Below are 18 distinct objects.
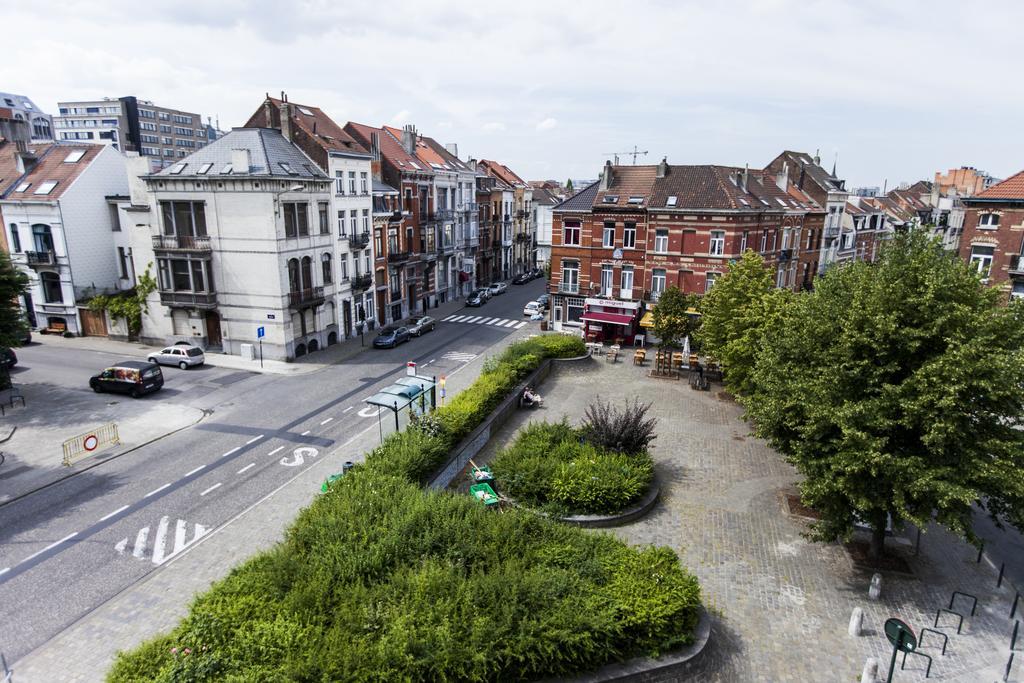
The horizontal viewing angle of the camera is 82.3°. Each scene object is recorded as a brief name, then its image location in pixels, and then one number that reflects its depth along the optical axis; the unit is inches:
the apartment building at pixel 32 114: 4118.4
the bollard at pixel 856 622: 500.4
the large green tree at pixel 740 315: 940.0
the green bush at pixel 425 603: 374.6
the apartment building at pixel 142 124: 4503.0
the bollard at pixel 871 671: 439.5
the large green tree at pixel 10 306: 997.8
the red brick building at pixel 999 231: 1238.9
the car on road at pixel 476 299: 2219.4
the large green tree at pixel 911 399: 483.2
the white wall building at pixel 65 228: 1471.5
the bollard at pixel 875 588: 548.4
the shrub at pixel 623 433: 775.1
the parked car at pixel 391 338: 1545.3
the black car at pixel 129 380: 1090.7
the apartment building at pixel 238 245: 1312.7
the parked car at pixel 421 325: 1691.7
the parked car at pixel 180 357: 1286.9
